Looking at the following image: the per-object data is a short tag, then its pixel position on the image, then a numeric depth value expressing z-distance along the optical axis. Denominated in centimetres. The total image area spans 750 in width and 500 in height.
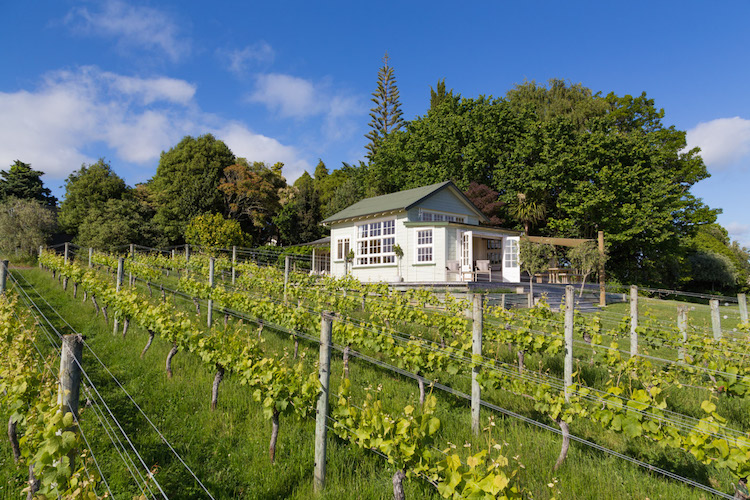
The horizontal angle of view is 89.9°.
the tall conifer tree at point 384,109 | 4150
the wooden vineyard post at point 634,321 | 635
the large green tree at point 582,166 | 2409
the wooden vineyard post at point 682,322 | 705
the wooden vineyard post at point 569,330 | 486
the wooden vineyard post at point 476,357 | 440
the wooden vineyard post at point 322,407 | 329
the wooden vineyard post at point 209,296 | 873
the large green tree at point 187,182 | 2955
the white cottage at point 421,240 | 1780
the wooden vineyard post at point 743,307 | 728
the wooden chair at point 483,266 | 1883
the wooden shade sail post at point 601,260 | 1841
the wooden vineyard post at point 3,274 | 729
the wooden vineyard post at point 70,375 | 221
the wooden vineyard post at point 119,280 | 812
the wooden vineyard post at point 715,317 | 685
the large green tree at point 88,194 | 2941
